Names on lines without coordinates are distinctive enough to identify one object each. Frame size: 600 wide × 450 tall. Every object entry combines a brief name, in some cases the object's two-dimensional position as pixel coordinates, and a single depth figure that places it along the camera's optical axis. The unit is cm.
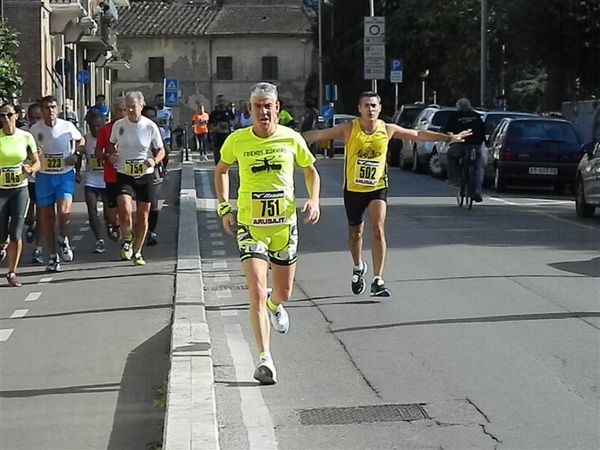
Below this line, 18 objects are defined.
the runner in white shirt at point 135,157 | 1411
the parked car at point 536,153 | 2553
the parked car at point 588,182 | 1969
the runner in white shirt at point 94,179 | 1598
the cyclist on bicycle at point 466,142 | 2130
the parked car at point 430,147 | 3102
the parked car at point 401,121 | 3684
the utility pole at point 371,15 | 4334
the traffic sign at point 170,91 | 4278
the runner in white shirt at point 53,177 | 1415
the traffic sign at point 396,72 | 4722
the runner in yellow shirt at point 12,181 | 1284
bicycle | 2141
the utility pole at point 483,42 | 4134
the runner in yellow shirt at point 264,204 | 826
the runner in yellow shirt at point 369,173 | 1175
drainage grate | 733
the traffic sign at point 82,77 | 4278
